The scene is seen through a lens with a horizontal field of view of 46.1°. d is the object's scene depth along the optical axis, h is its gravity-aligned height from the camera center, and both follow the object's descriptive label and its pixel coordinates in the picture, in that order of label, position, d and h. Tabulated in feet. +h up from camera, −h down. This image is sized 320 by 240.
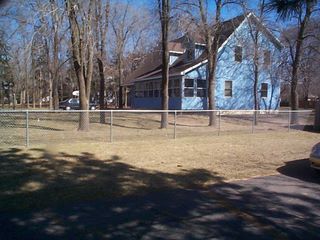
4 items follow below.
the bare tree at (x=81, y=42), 48.03 +7.98
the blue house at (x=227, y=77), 94.84 +6.89
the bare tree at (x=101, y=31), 63.52 +12.91
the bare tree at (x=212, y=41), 59.57 +10.24
